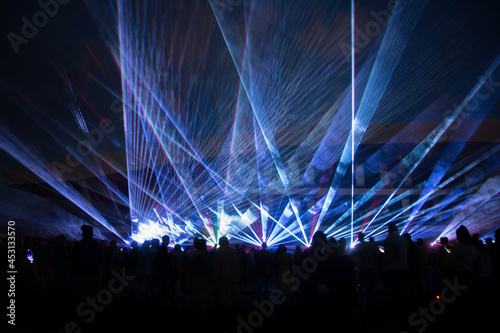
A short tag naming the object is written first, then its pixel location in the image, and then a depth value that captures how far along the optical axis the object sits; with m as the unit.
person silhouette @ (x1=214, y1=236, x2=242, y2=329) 5.55
